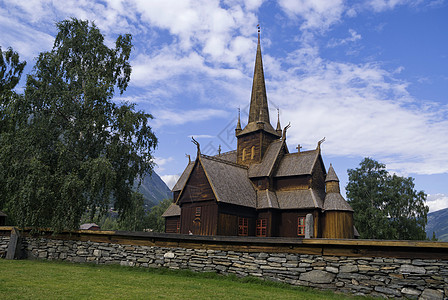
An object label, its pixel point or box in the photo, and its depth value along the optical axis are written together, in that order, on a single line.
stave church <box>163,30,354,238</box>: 27.38
